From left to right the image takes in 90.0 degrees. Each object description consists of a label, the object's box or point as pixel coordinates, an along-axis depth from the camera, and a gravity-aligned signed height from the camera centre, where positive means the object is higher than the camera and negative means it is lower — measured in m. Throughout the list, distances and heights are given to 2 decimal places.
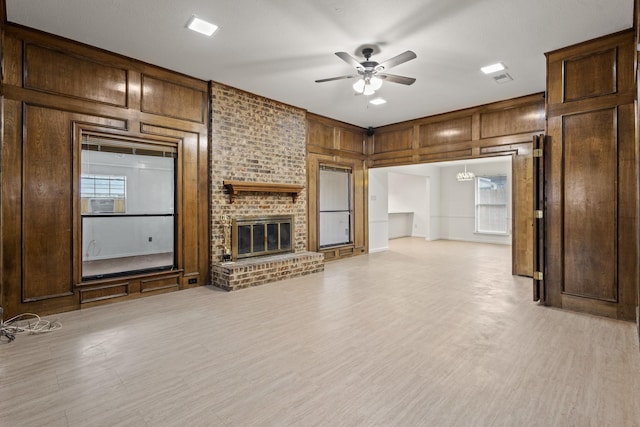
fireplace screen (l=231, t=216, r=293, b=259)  5.33 -0.44
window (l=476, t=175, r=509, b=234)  10.42 +0.24
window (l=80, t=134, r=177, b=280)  4.09 +0.07
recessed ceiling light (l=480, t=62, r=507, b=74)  4.43 +2.03
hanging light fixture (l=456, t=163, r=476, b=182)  10.18 +1.14
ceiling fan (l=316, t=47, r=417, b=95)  3.92 +1.69
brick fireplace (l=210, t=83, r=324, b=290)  5.09 +0.58
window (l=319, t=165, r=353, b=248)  7.26 +0.10
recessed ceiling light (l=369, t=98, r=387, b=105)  5.84 +2.03
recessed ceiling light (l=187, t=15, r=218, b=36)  3.35 +2.00
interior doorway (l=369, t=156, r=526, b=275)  10.12 +0.28
